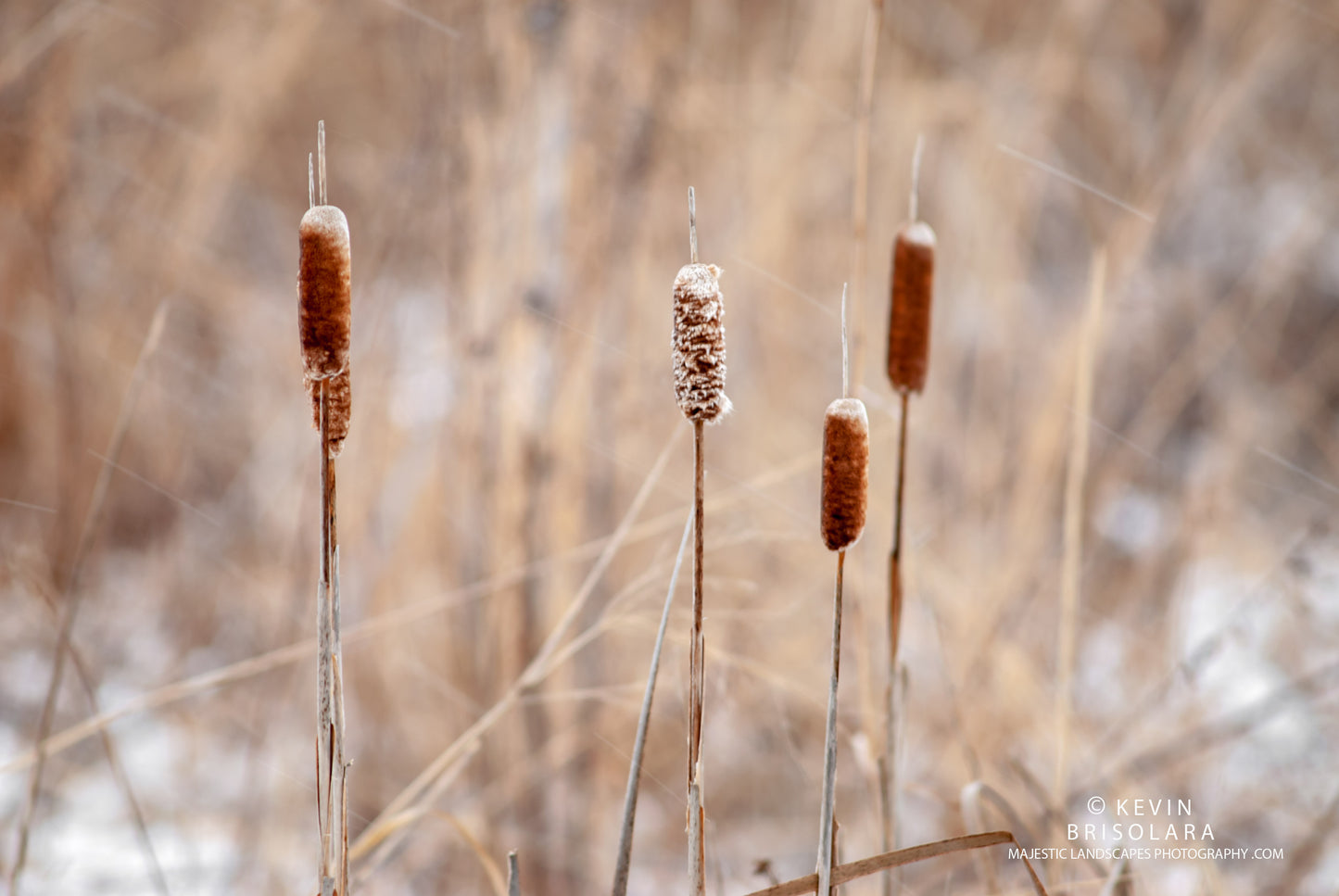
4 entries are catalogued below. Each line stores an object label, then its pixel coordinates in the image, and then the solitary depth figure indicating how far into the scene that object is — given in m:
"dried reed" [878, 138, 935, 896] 3.61
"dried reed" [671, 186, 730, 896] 3.43
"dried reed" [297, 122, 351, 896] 3.40
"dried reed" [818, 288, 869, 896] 3.46
